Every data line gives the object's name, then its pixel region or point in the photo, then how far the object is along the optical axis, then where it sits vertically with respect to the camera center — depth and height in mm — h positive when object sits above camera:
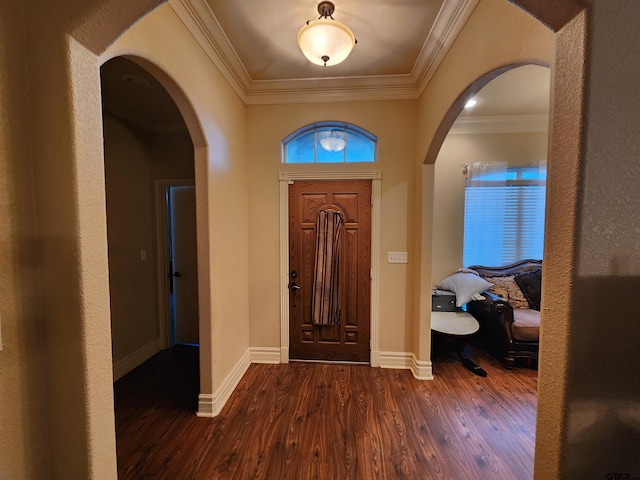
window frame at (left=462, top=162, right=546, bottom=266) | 3391 +276
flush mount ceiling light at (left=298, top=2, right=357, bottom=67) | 1605 +1203
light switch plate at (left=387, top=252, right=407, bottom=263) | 2756 -304
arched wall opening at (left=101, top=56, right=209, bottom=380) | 2590 +178
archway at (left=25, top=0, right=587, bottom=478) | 751 +27
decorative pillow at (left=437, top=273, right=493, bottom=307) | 3051 -686
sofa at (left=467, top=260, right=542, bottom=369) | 2732 -934
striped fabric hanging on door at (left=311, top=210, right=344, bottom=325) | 2814 -458
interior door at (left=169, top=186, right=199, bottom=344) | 3264 -469
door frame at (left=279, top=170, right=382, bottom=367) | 2748 -209
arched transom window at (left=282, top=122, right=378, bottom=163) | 2828 +921
